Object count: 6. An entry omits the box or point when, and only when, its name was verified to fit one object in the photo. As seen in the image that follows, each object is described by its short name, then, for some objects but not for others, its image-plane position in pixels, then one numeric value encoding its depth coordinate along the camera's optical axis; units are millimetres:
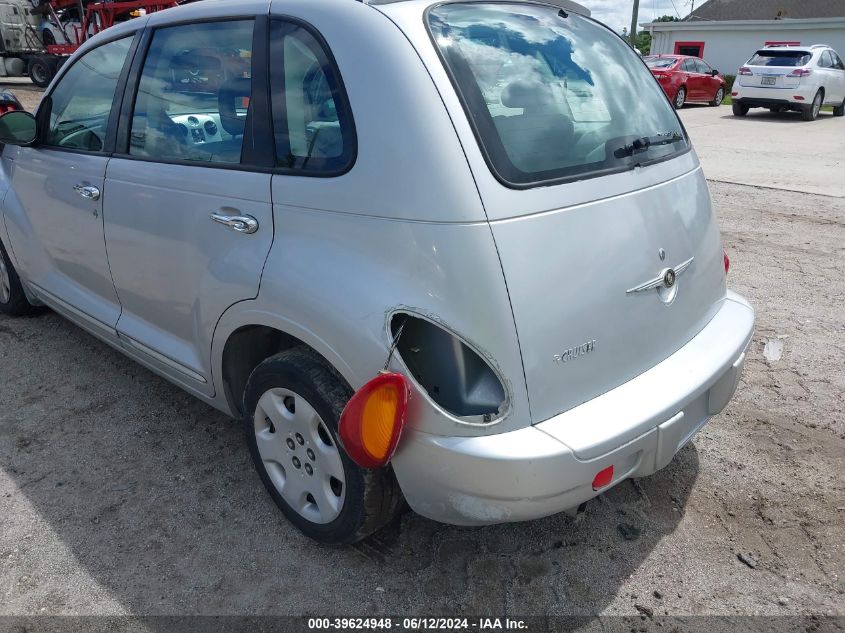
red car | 20453
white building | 32719
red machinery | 17462
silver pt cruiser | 2006
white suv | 17359
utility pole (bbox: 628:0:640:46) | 31673
